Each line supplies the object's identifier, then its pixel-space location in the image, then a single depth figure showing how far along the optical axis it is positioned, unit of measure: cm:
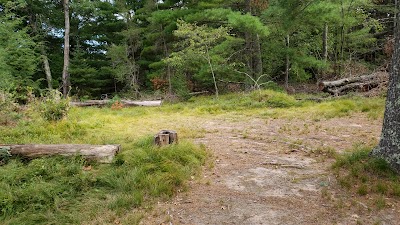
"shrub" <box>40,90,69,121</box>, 610
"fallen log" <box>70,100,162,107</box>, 1186
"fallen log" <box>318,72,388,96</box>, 981
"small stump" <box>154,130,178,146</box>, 405
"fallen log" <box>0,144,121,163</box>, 372
